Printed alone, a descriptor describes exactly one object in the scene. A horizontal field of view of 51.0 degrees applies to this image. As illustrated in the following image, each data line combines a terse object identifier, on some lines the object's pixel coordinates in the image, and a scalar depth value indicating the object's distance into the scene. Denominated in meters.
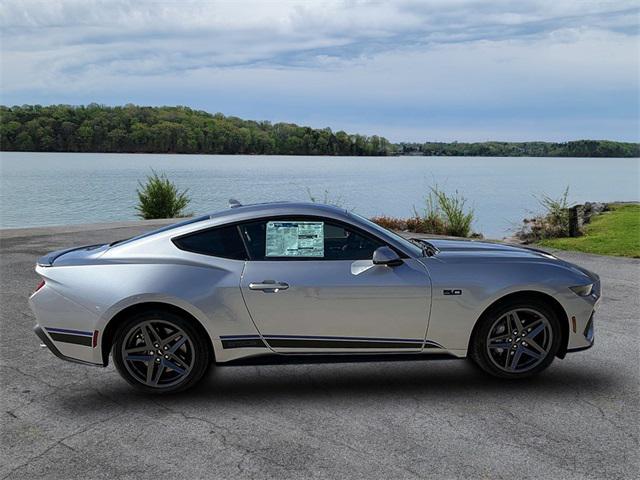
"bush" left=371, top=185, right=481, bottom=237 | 18.09
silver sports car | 5.06
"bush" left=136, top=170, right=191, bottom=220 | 22.48
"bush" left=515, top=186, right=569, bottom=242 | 17.34
